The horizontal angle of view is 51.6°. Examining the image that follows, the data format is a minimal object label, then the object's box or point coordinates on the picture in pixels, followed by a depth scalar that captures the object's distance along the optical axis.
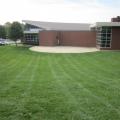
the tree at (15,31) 23.16
